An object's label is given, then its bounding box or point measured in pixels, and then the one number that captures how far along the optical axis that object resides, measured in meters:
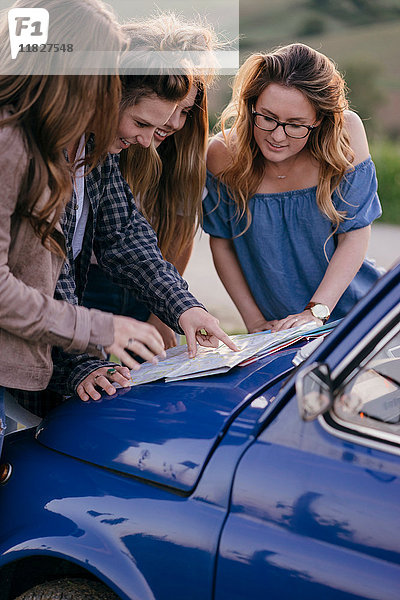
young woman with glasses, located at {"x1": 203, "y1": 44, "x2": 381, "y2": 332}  2.70
